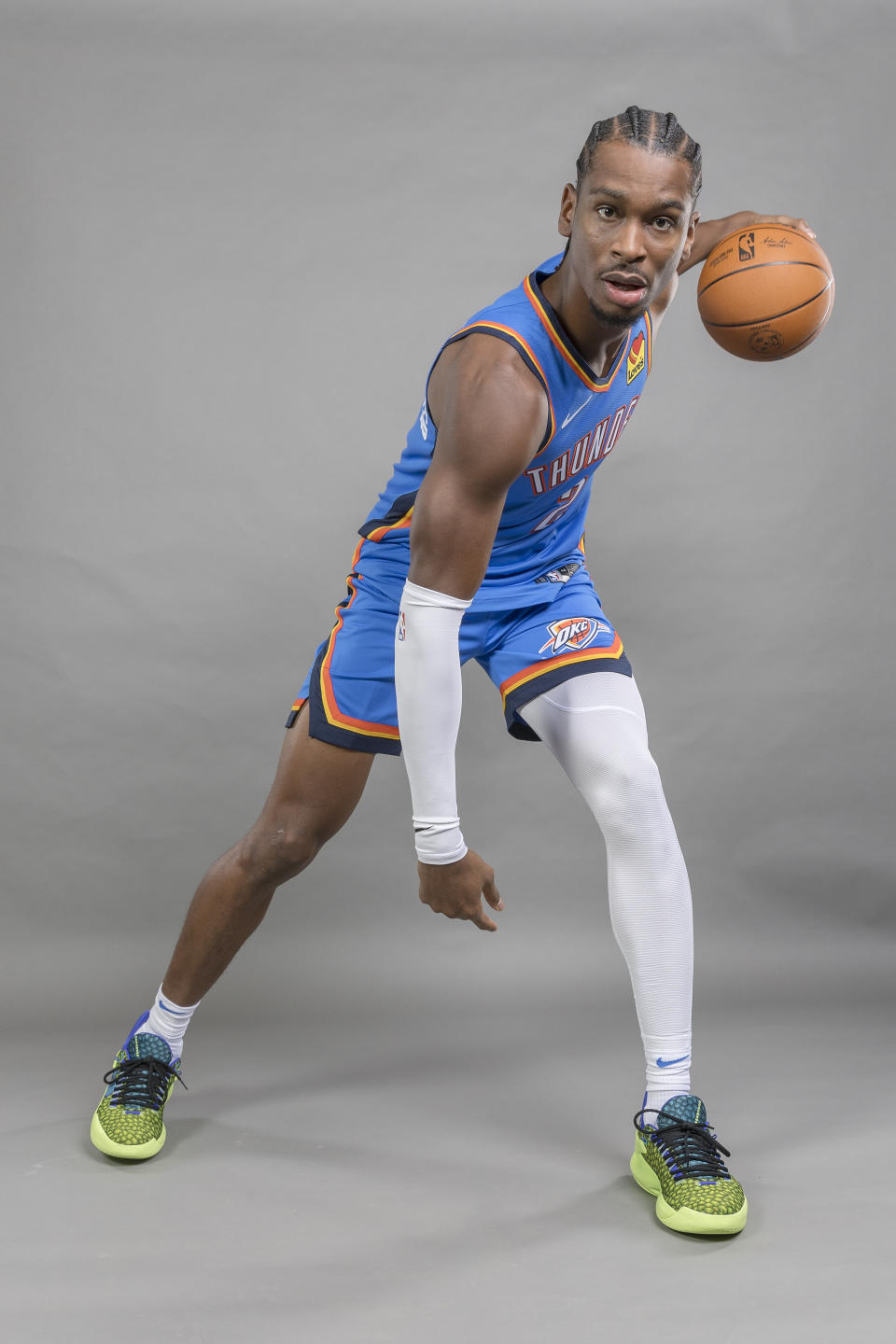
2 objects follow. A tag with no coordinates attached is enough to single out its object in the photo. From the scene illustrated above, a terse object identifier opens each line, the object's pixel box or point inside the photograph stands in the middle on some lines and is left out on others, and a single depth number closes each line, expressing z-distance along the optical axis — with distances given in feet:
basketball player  9.55
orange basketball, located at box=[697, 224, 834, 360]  10.76
